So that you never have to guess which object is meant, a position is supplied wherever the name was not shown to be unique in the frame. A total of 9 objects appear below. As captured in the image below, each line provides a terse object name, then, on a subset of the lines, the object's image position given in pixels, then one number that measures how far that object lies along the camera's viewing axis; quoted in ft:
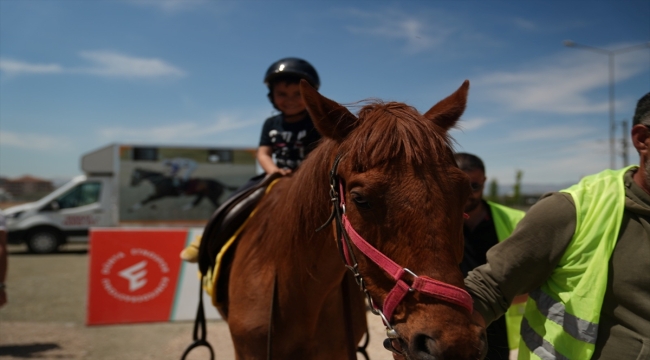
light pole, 55.35
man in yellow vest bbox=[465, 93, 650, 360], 5.09
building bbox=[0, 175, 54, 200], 197.67
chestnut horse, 4.43
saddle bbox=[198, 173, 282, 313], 9.17
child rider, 11.01
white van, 45.16
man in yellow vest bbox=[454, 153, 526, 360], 8.41
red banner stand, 20.52
